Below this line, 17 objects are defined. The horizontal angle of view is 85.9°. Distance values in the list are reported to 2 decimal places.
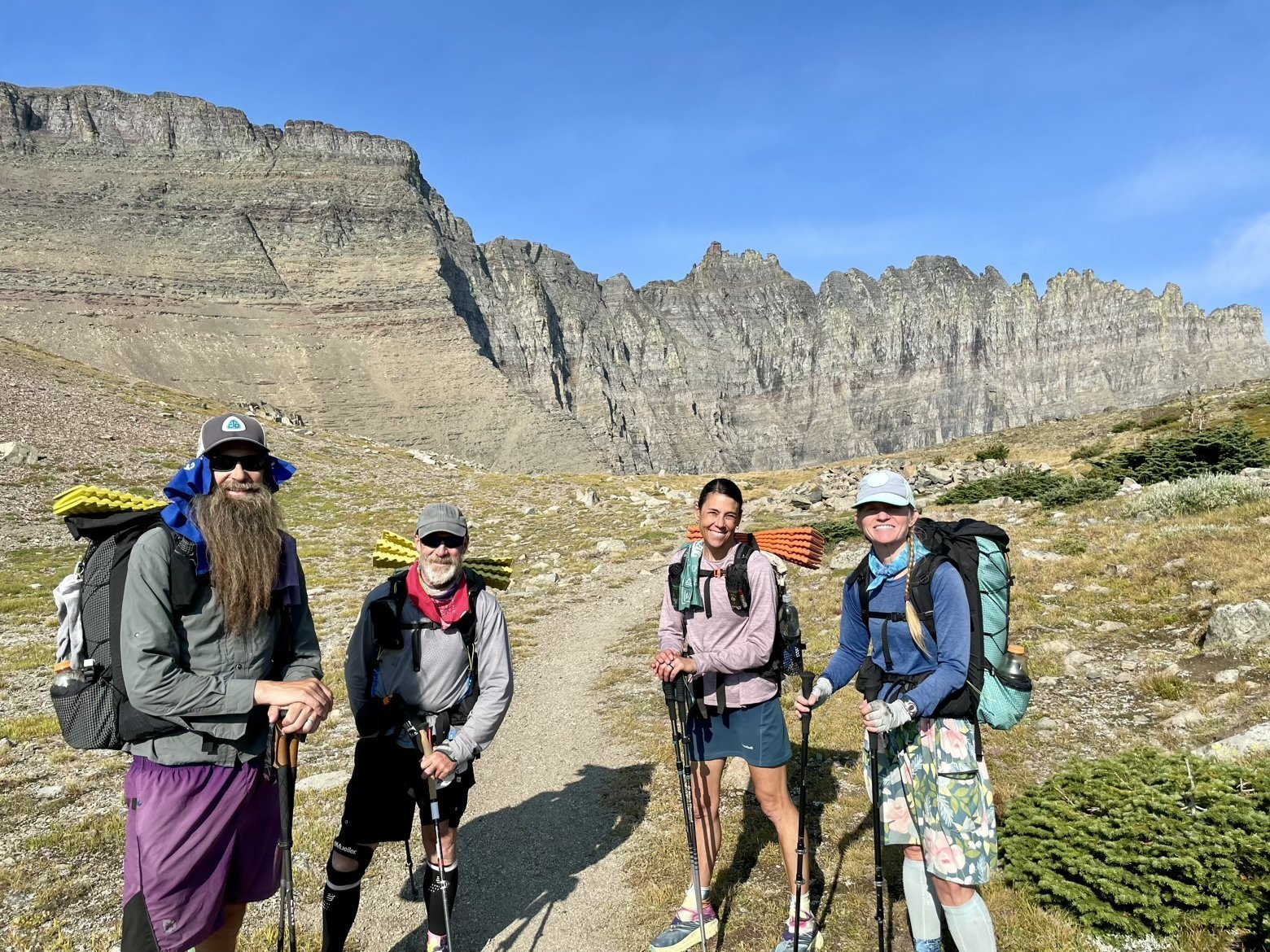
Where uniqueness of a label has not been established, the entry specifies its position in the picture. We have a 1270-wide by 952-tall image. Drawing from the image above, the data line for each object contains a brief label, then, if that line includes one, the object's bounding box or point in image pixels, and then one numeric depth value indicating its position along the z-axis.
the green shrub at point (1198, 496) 15.92
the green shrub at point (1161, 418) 38.41
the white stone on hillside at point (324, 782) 8.07
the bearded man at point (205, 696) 3.32
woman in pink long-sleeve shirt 5.00
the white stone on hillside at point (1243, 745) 6.03
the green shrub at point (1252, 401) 37.00
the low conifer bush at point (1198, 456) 20.00
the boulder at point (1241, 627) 8.76
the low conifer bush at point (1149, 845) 4.38
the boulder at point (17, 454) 30.08
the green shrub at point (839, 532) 22.08
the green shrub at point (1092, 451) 33.38
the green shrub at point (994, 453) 41.03
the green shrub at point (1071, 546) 15.12
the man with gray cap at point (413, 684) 4.49
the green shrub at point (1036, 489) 21.28
